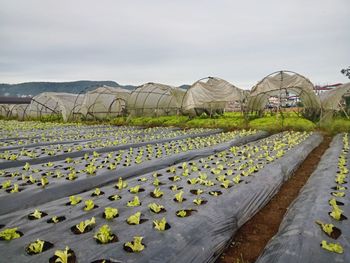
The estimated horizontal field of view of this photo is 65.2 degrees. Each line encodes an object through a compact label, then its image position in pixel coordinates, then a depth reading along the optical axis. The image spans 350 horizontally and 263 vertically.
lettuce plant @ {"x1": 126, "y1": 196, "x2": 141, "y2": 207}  3.62
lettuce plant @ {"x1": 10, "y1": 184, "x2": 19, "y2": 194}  4.26
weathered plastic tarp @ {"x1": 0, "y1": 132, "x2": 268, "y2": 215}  4.09
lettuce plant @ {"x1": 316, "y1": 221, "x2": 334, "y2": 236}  2.87
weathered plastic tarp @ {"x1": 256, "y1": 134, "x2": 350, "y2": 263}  2.45
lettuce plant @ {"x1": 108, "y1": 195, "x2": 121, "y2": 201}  3.98
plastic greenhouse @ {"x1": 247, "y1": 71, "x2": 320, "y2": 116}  17.47
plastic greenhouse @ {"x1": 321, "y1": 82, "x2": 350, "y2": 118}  16.86
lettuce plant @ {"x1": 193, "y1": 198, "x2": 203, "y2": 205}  3.69
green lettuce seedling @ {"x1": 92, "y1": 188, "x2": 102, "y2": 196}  4.19
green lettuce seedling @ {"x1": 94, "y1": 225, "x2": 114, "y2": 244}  2.51
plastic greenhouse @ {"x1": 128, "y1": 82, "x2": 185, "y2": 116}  24.97
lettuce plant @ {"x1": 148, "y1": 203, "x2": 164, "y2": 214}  3.38
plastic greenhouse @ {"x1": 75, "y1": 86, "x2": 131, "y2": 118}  25.81
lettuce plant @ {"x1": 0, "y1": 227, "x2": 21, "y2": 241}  2.62
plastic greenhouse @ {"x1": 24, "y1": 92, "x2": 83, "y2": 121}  28.81
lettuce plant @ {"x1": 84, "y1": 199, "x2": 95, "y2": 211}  3.50
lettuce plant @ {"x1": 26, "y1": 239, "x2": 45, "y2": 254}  2.40
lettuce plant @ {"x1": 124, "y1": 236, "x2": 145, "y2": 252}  2.39
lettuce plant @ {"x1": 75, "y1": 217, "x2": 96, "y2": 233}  2.79
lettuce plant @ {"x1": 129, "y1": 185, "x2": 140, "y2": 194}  4.22
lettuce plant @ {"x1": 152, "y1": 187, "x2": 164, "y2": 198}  4.01
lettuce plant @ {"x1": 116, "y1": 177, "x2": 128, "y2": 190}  4.47
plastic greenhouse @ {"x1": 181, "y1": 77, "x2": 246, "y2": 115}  20.58
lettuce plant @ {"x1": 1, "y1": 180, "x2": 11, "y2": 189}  4.46
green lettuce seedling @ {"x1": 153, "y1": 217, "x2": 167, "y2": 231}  2.83
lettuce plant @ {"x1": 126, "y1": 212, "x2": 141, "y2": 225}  3.00
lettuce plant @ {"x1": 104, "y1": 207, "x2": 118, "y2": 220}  3.13
